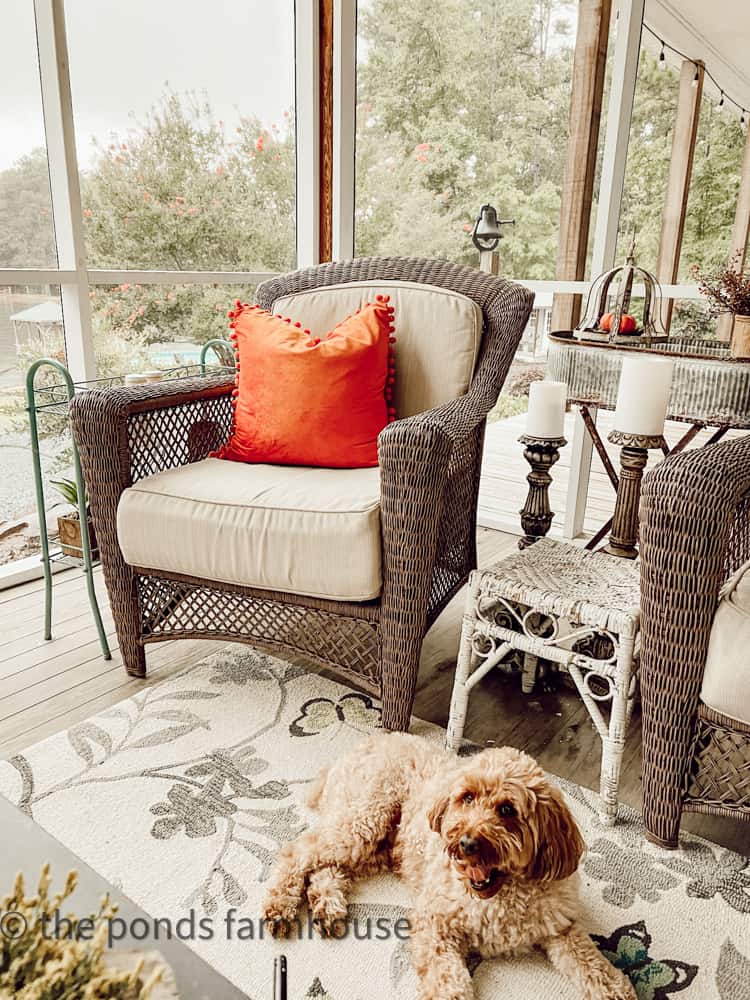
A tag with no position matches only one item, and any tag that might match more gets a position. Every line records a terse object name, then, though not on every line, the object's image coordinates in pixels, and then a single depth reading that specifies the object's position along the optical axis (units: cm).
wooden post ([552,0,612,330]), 271
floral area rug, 116
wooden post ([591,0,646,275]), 263
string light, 235
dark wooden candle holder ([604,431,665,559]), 170
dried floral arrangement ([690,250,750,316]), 213
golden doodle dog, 102
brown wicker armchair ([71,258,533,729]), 159
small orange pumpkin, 228
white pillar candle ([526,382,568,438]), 180
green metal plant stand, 195
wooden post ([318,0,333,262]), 296
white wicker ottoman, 143
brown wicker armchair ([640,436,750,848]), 125
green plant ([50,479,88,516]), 229
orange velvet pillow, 193
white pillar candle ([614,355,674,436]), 156
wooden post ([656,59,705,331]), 250
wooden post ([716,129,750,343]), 236
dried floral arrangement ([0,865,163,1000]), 63
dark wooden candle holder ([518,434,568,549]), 183
